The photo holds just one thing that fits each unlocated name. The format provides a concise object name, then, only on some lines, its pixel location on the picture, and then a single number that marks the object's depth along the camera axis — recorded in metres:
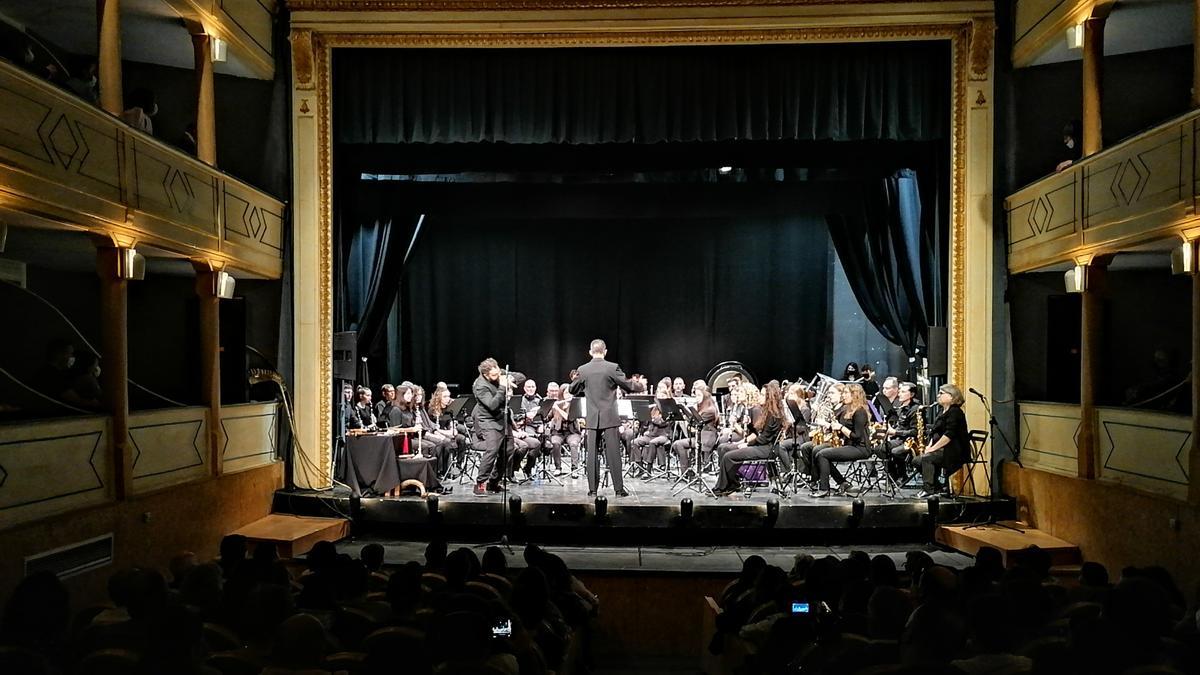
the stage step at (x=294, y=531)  7.89
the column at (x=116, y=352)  7.03
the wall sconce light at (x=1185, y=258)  6.75
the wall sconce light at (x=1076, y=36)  8.42
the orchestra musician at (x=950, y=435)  8.66
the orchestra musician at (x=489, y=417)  9.26
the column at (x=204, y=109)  8.70
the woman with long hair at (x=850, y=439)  9.12
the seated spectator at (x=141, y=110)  7.61
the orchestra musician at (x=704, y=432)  10.26
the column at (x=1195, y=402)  6.42
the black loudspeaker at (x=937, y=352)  9.70
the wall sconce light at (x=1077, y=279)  8.21
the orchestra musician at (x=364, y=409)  9.91
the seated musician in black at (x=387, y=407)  10.07
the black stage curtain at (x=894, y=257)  10.22
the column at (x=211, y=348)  8.45
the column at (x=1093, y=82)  8.27
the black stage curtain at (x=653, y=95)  9.77
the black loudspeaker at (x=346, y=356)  9.97
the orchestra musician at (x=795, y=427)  9.38
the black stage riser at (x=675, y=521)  8.48
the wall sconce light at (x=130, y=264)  7.17
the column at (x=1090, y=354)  7.97
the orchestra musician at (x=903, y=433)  9.48
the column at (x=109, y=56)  7.14
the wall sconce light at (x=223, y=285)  8.63
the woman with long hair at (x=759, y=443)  9.24
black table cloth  9.08
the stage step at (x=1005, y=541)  7.83
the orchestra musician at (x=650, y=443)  10.79
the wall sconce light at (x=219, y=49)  8.68
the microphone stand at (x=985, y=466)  8.84
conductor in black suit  9.13
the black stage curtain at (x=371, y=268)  10.42
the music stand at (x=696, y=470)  9.75
